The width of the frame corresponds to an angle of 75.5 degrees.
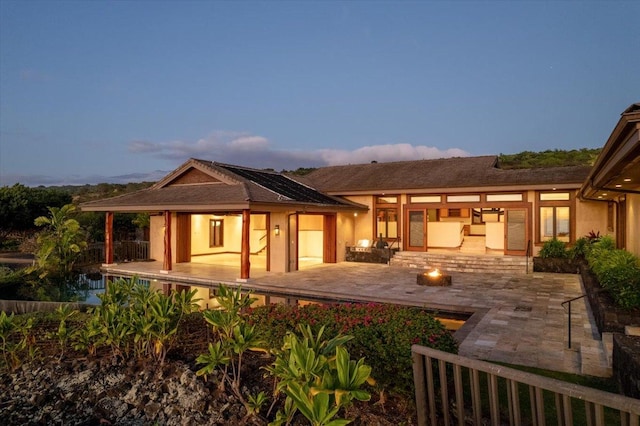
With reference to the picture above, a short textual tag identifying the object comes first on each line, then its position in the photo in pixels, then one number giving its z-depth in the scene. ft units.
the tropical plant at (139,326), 15.48
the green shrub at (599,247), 39.77
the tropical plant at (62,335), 16.37
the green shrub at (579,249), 50.80
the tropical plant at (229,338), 12.73
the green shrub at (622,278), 21.58
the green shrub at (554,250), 51.88
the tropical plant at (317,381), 8.59
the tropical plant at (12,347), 16.12
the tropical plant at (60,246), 52.54
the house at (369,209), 51.96
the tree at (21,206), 84.74
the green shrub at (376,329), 13.01
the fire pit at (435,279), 42.06
